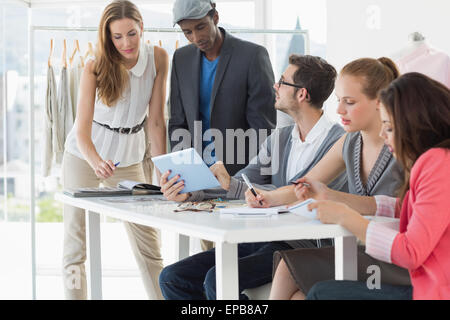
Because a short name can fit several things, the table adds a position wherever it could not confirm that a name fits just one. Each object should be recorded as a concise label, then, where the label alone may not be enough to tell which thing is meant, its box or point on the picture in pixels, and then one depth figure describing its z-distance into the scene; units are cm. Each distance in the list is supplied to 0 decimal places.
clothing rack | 364
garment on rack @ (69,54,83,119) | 401
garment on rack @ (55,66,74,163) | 396
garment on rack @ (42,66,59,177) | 396
